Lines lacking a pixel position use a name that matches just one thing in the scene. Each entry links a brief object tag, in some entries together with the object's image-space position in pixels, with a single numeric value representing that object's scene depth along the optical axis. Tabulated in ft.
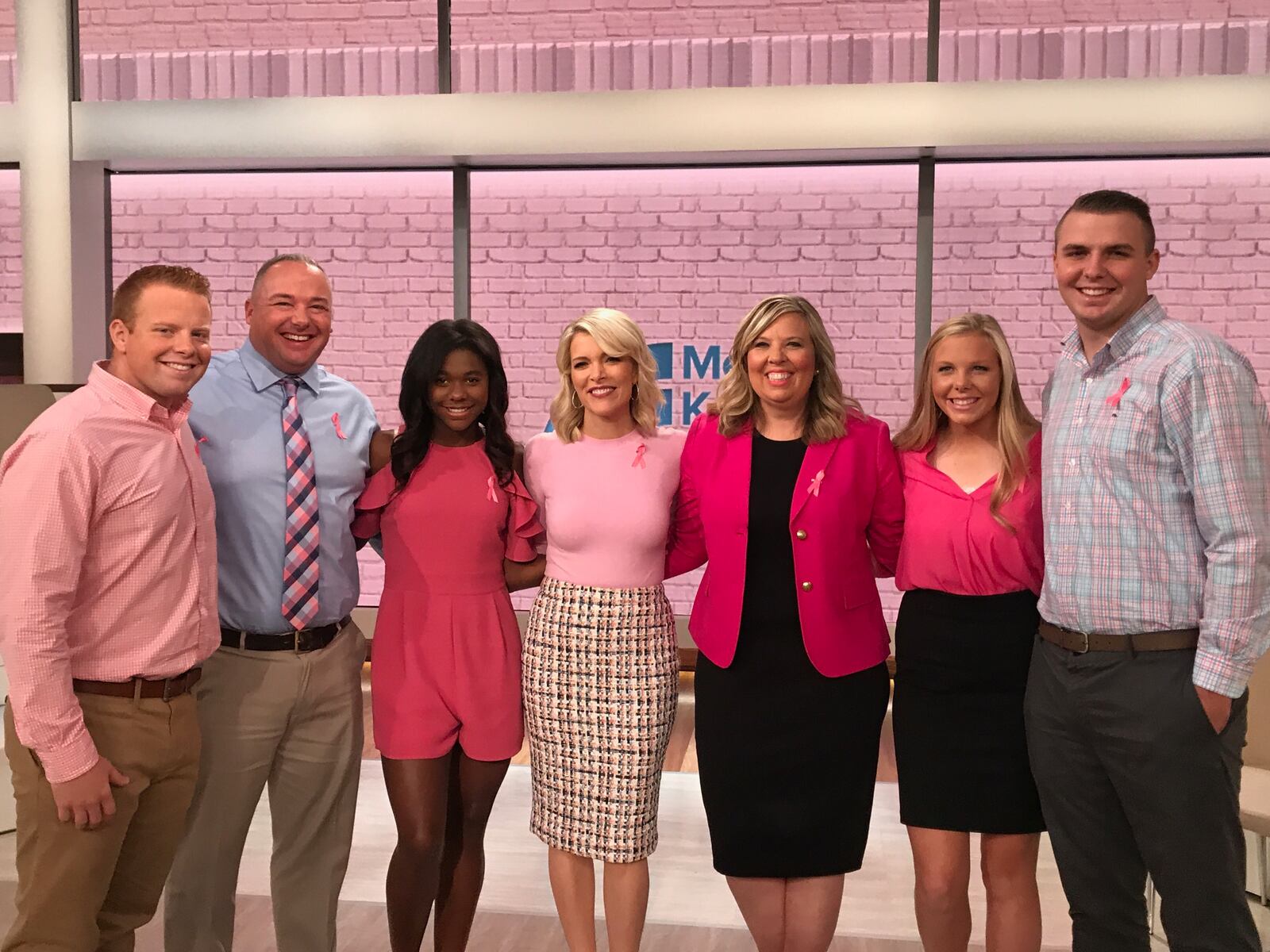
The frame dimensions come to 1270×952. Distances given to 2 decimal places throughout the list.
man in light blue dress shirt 8.19
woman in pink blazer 8.14
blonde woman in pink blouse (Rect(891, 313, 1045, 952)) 7.84
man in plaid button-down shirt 6.69
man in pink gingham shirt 6.53
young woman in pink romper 8.46
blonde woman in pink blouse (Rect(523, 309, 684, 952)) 8.48
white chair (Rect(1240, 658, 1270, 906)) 9.47
